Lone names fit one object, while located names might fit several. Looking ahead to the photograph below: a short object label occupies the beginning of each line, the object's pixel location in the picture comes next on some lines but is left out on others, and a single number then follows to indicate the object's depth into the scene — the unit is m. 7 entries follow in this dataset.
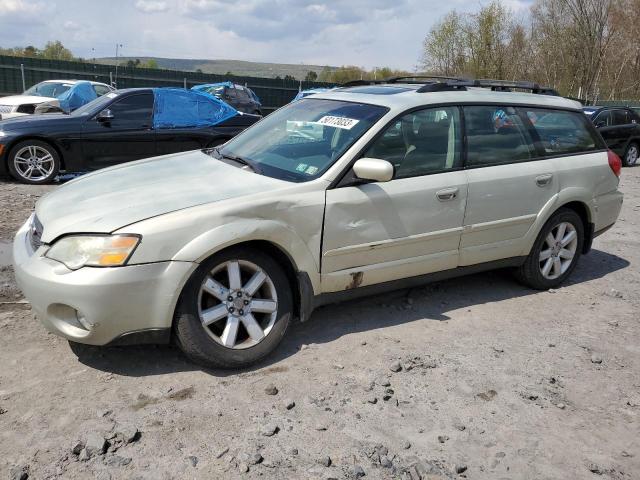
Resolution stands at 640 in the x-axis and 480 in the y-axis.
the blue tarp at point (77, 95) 13.92
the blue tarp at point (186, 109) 9.44
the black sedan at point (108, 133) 8.70
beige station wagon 3.23
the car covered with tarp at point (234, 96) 19.81
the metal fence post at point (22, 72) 25.09
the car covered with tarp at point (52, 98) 12.98
